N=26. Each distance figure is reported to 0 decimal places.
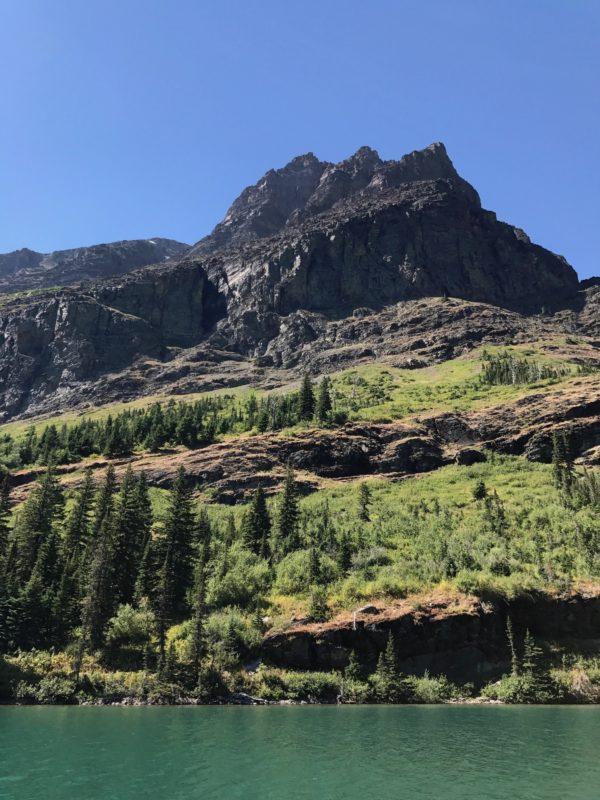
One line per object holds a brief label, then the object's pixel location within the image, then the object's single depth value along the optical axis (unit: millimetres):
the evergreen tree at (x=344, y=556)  72431
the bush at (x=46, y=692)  54281
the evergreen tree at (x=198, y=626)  57406
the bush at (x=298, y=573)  69688
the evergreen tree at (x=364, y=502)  91669
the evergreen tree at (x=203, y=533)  81931
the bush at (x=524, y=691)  53688
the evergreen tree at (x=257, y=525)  84081
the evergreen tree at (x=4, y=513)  78938
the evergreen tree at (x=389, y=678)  55500
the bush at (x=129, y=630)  62781
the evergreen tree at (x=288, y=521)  82188
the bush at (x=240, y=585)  68312
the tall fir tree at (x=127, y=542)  73000
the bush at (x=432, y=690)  55594
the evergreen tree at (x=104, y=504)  80250
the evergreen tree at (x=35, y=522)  75456
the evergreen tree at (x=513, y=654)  56406
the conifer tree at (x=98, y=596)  62219
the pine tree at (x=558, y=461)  96250
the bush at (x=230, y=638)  58719
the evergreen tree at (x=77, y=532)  74012
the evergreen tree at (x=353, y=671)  57219
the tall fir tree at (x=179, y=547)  69250
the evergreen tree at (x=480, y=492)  94844
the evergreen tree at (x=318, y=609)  61906
